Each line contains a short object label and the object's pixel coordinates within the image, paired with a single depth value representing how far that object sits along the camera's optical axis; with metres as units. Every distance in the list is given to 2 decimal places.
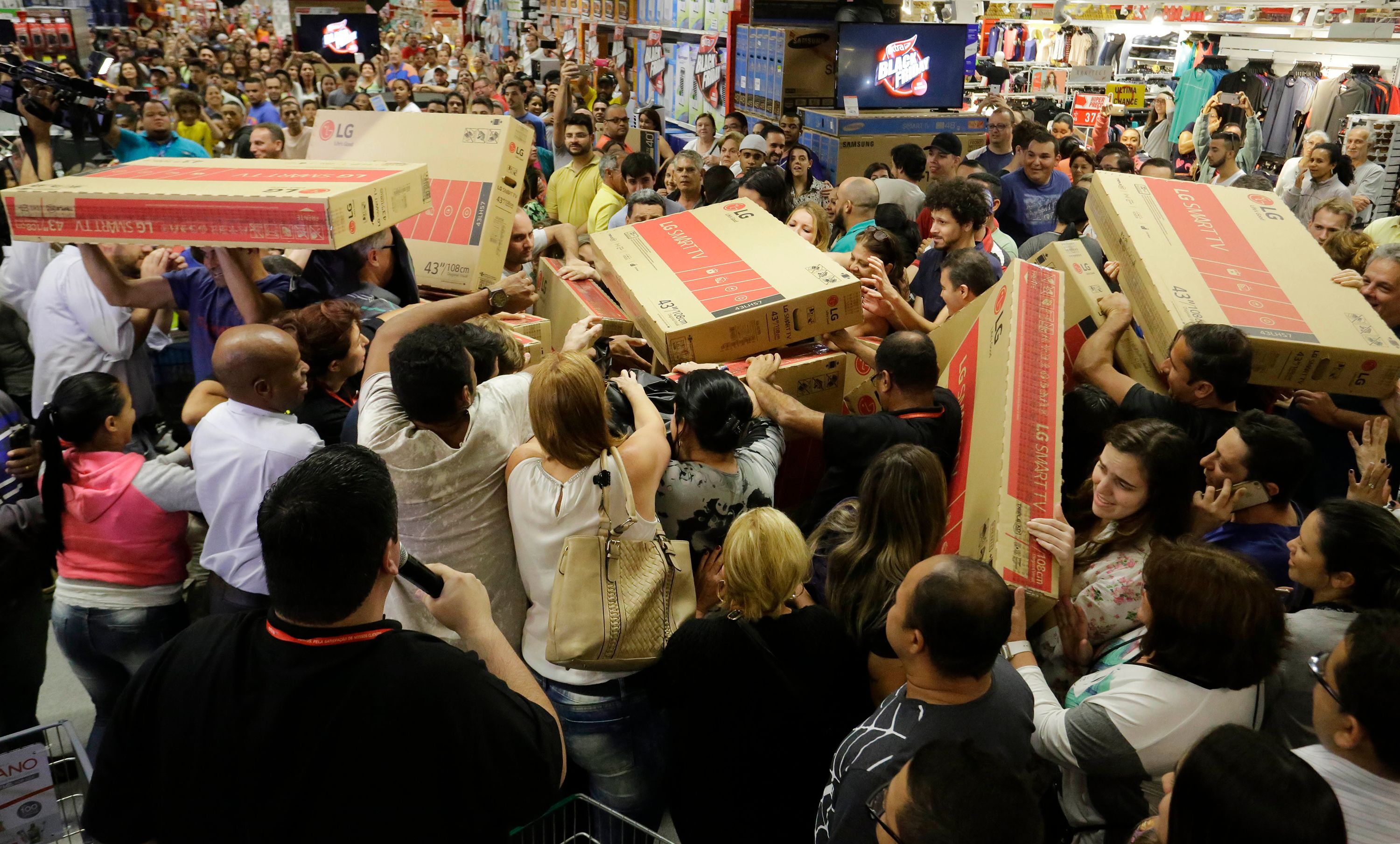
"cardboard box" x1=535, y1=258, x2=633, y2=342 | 3.31
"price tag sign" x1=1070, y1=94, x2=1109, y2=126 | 10.46
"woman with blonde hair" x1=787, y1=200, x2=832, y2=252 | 4.24
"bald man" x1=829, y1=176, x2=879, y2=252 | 4.69
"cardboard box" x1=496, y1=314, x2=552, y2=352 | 3.39
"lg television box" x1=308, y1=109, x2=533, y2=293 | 3.68
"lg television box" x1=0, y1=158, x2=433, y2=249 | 2.53
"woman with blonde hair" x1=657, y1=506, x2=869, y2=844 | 1.92
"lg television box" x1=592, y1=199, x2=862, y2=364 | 2.84
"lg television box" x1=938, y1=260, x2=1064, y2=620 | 2.08
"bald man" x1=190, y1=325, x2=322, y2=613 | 2.21
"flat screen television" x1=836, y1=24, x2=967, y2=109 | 7.08
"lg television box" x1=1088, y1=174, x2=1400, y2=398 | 2.65
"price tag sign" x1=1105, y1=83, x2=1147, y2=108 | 11.17
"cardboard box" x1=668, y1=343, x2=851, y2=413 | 2.92
